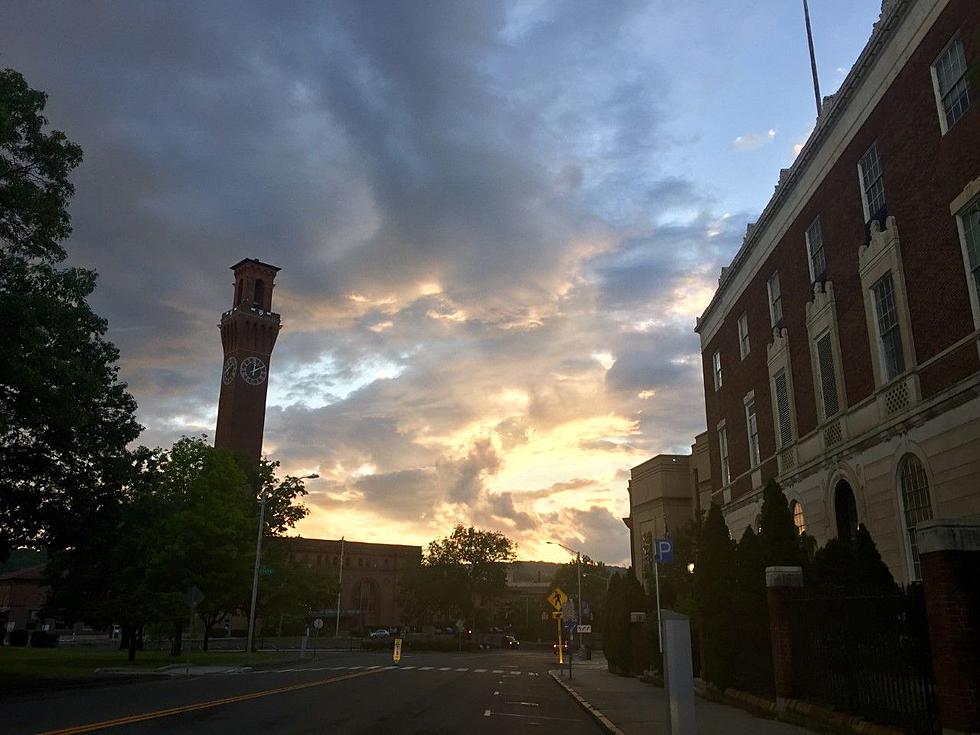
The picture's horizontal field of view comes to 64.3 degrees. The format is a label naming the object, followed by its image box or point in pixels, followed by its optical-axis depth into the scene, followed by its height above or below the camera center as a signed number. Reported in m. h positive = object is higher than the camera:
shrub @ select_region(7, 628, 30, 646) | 65.31 -3.57
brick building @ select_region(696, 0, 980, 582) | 17.73 +8.20
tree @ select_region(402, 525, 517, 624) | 94.38 +2.40
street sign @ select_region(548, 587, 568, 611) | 33.22 -0.13
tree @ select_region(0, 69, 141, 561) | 22.31 +6.57
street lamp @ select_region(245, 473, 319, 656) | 44.09 +0.84
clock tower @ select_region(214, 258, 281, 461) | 89.31 +26.92
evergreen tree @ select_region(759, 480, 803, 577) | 17.36 +1.29
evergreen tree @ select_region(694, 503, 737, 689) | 19.67 -0.04
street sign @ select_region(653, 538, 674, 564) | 27.12 +1.57
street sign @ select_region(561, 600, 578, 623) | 35.38 -0.67
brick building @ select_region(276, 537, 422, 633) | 134.00 +4.16
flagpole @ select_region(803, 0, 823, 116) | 28.56 +18.91
